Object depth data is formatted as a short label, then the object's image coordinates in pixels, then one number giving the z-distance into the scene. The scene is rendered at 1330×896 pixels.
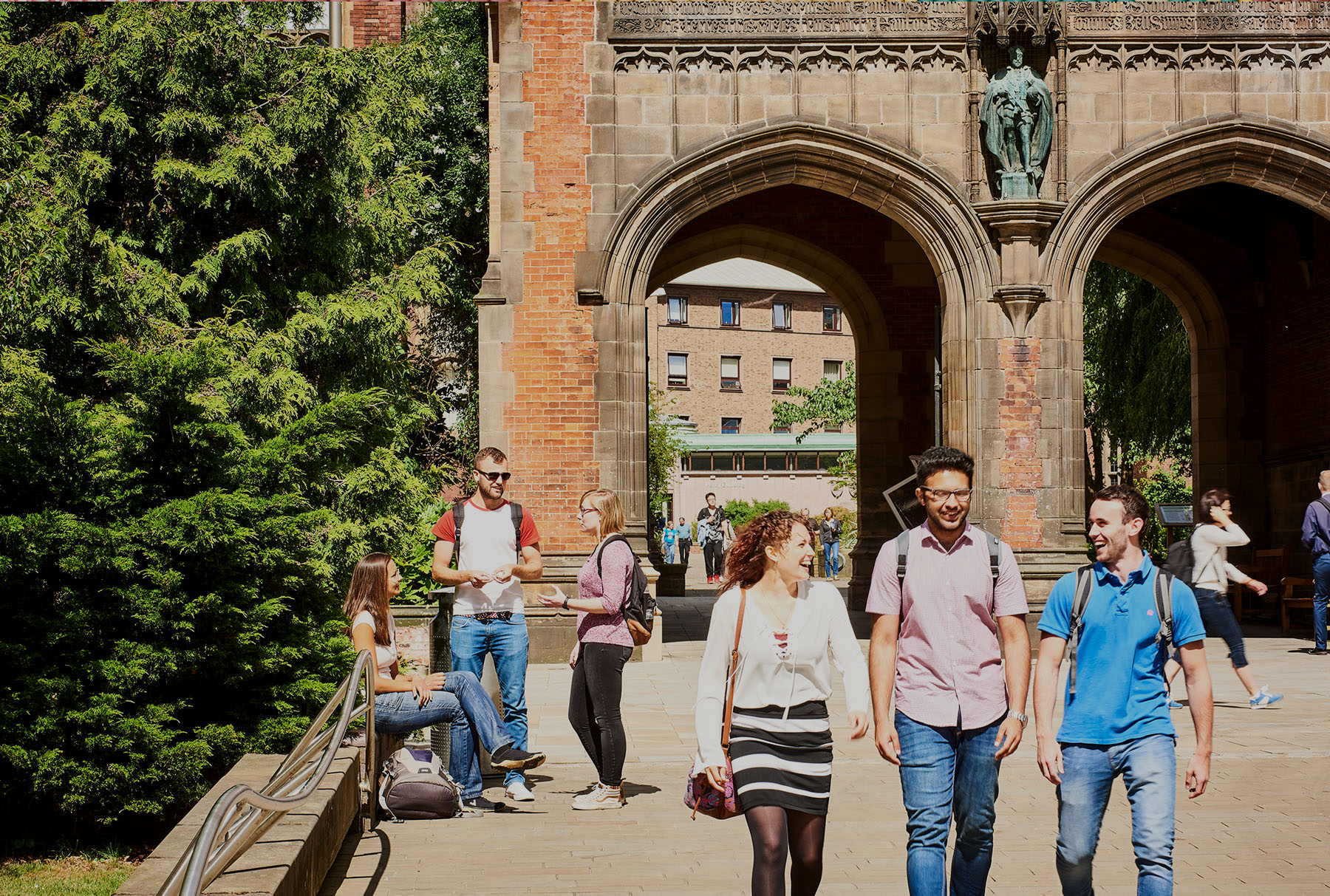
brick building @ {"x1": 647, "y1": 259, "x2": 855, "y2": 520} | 63.09
